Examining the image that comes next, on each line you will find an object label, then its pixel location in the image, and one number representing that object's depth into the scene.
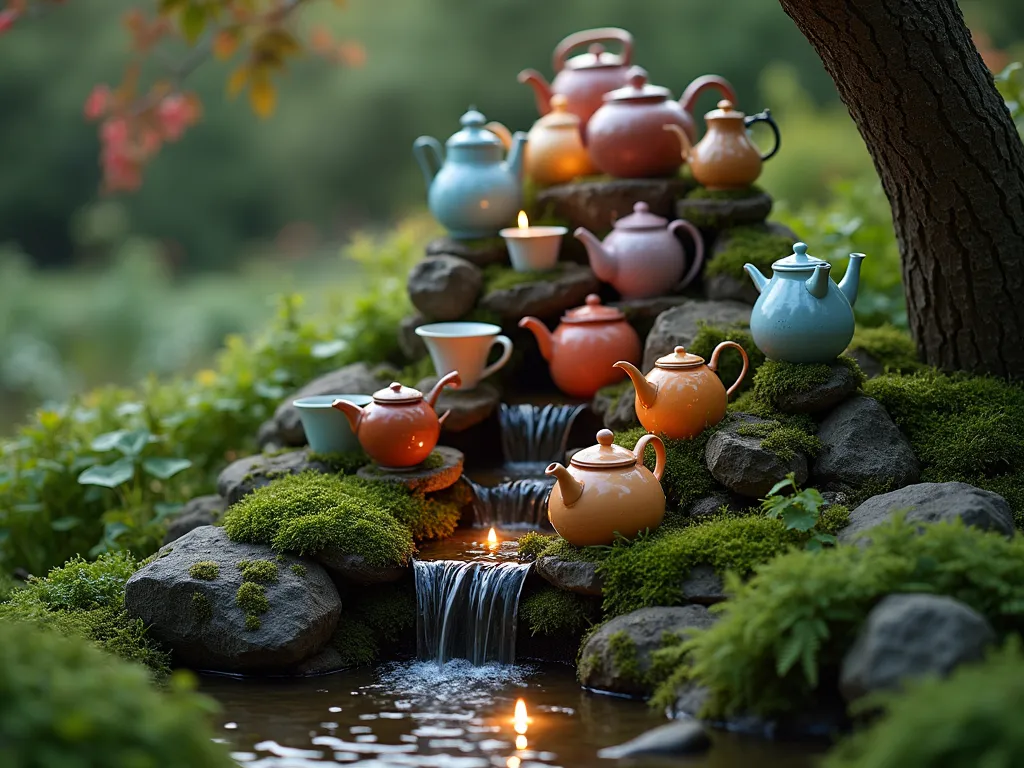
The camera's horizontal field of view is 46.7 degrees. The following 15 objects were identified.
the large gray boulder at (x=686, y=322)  5.96
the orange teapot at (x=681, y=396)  5.29
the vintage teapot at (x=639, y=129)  6.79
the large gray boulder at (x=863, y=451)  5.11
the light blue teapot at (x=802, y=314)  5.23
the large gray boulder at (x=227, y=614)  4.85
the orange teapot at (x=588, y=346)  6.32
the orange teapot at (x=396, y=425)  5.66
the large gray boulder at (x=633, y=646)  4.51
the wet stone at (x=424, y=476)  5.68
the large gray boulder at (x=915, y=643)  3.61
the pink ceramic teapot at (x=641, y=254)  6.58
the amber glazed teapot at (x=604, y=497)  4.88
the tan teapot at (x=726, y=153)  6.56
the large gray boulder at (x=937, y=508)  4.39
